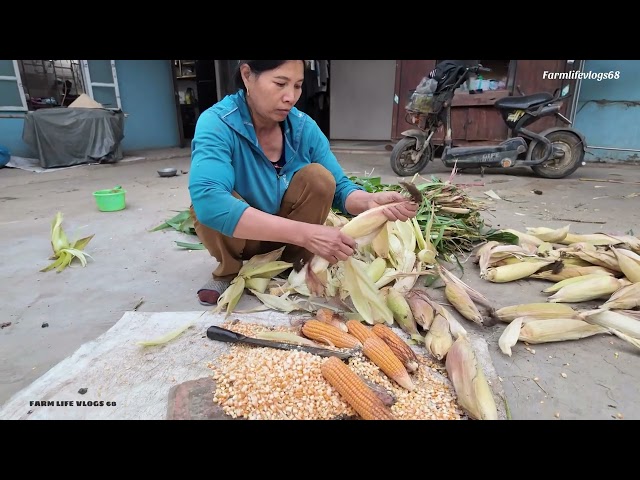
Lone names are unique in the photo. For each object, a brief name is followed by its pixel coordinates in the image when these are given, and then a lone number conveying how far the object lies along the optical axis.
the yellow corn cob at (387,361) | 1.31
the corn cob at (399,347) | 1.38
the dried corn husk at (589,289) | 1.92
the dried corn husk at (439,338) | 1.47
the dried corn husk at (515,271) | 2.19
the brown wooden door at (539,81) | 5.98
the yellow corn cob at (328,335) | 1.48
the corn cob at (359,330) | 1.51
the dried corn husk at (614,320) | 1.62
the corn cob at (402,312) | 1.67
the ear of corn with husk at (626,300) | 1.78
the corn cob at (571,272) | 2.11
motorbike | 5.04
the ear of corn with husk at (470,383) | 1.18
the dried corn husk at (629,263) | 1.98
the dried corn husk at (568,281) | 1.98
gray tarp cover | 6.11
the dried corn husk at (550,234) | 2.58
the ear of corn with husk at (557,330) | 1.62
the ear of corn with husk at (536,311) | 1.71
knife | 1.42
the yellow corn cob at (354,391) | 1.16
